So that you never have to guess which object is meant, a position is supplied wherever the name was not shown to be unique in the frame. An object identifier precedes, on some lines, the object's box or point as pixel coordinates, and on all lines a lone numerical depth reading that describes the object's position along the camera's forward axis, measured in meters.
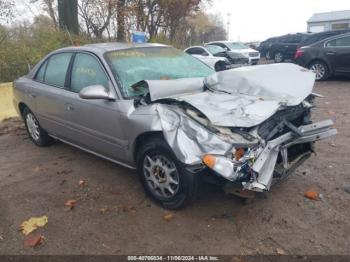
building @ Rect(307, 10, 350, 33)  39.00
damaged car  3.24
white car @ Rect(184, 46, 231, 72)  17.77
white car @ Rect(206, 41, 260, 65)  20.22
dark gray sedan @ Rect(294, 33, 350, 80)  11.26
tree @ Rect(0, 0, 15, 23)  10.68
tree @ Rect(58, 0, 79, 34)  12.08
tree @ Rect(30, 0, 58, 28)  20.03
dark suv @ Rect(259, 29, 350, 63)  20.02
